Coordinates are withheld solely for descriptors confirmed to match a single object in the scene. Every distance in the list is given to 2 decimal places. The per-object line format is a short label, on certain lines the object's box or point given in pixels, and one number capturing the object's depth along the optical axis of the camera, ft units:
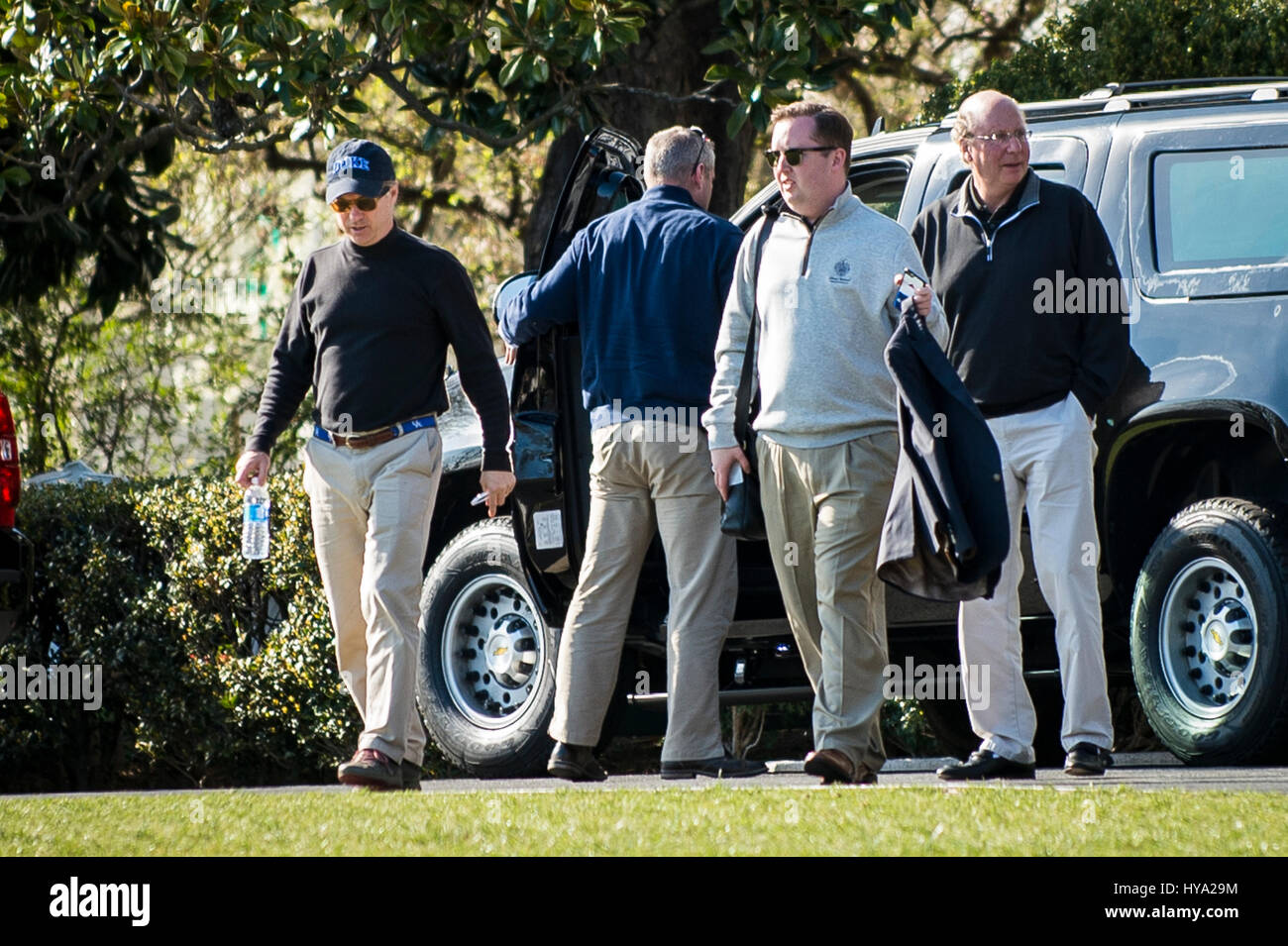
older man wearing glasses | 42.14
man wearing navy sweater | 44.42
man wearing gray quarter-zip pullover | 40.88
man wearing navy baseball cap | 43.96
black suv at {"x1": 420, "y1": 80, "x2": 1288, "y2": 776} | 42.42
